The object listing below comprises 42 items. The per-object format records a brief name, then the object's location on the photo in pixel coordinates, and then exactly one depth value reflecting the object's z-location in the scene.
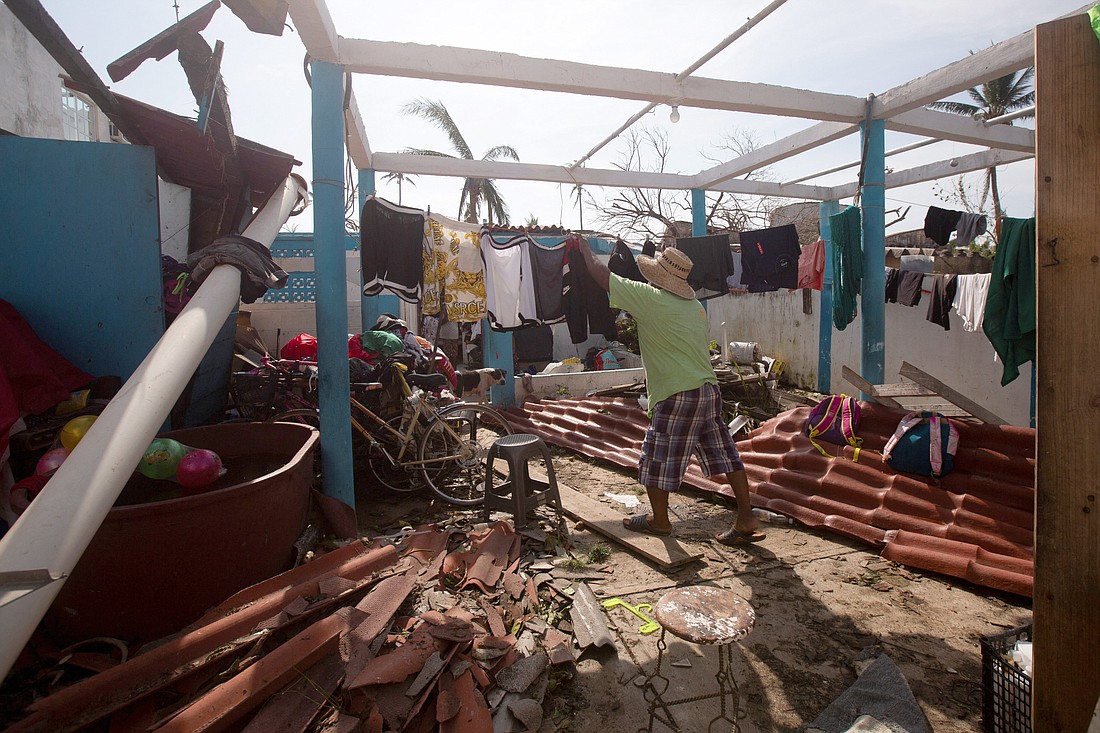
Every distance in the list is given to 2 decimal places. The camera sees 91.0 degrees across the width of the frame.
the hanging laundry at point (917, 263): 8.47
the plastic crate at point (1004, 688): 2.25
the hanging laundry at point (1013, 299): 4.69
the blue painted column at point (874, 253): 6.69
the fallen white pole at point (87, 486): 1.90
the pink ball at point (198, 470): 3.32
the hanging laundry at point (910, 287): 8.33
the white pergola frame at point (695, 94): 4.77
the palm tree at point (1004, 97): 19.73
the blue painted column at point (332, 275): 4.46
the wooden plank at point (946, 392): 4.92
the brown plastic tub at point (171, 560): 2.79
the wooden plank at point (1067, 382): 1.65
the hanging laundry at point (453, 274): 5.81
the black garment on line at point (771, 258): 7.93
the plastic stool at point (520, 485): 4.67
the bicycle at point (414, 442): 5.57
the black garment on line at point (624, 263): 6.54
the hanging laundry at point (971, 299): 7.06
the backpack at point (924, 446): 4.48
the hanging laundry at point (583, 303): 6.27
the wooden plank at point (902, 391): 5.25
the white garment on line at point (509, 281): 6.17
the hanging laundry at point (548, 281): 6.36
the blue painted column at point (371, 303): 8.34
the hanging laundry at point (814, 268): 9.30
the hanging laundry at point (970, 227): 8.18
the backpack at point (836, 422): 5.20
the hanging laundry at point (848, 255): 6.80
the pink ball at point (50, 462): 3.14
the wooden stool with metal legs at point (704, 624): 2.31
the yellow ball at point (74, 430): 3.41
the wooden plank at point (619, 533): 4.21
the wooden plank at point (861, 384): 5.49
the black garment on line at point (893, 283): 8.77
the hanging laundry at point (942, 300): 7.71
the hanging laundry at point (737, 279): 8.22
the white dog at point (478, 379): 6.97
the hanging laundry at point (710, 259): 7.80
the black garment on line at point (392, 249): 5.39
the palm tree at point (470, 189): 20.14
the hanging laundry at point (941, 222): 8.19
